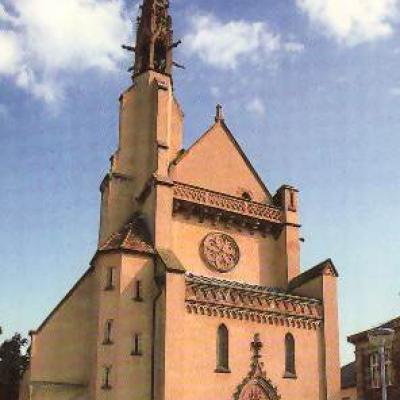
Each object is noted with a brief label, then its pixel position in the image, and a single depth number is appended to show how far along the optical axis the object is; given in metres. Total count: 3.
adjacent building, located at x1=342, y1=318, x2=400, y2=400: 37.62
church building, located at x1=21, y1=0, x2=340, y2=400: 29.30
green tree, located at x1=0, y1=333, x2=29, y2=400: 44.25
